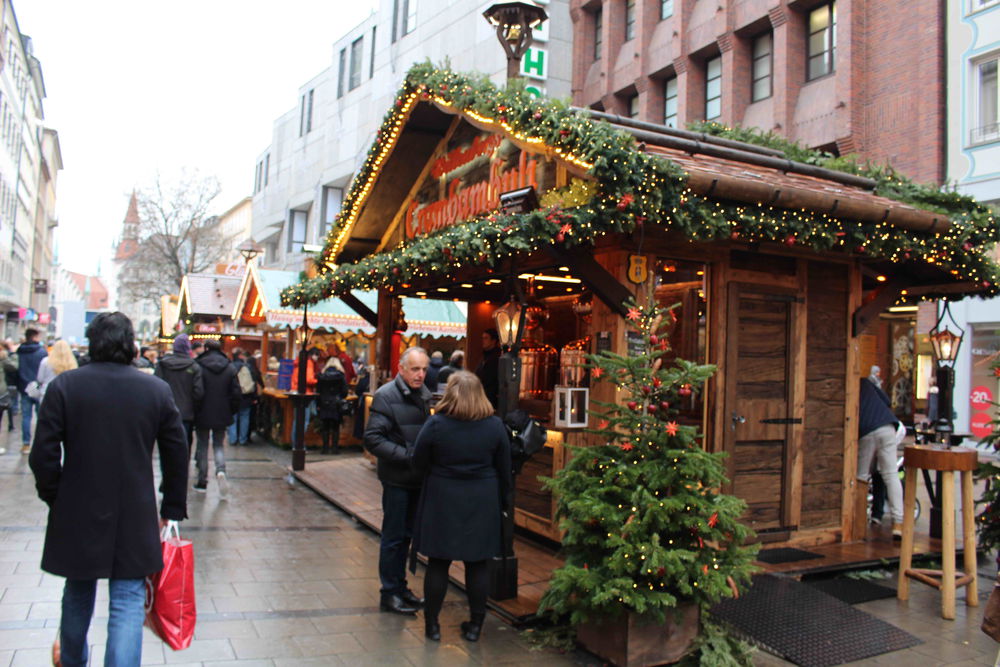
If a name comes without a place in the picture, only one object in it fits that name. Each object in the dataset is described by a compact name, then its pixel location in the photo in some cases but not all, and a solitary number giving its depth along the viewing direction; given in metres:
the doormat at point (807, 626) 5.22
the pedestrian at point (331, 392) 13.97
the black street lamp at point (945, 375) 7.63
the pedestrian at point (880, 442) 7.93
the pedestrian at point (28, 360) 13.31
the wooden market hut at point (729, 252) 6.14
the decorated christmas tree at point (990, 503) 6.84
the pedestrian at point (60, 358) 10.63
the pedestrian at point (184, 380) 9.28
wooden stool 6.06
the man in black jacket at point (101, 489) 3.57
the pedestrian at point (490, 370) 9.37
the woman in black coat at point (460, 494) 5.12
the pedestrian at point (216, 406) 9.59
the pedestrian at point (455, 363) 11.17
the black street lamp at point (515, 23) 7.99
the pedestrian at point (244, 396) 15.37
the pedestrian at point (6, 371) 12.34
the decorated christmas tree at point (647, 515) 4.75
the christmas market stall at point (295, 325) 15.54
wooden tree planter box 4.83
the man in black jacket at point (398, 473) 5.79
